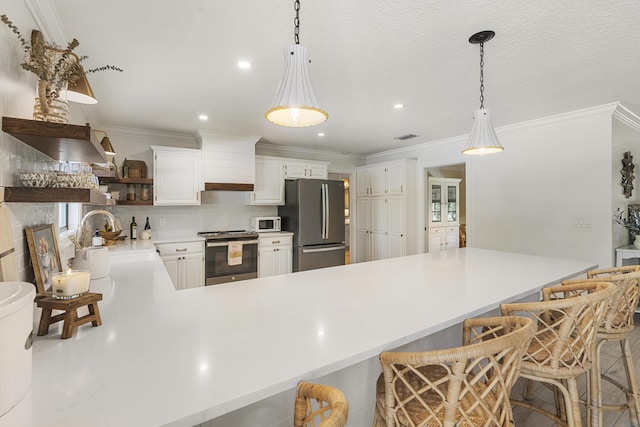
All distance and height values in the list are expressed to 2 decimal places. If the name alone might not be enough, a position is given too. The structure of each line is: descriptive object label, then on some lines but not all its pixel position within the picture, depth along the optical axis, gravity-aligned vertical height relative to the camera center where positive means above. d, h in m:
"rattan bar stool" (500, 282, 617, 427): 1.19 -0.56
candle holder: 1.02 -0.24
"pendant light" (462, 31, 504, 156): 2.05 +0.53
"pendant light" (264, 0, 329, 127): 1.28 +0.55
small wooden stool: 0.99 -0.32
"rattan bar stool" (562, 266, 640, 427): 1.44 -0.60
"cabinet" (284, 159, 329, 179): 4.84 +0.74
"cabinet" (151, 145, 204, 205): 3.90 +0.51
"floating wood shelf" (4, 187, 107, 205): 1.12 +0.08
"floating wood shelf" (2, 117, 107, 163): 1.09 +0.30
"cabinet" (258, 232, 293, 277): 4.36 -0.58
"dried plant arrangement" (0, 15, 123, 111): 1.22 +0.62
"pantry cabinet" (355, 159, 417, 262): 5.00 +0.05
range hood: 4.13 +0.77
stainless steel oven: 3.95 -0.58
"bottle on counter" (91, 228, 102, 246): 2.43 -0.21
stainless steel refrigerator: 4.50 -0.11
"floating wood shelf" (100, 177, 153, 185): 3.66 +0.43
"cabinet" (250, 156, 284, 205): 4.61 +0.50
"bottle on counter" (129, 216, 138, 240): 3.89 -0.20
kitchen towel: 4.04 -0.53
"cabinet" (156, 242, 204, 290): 3.76 -0.59
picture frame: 1.28 -0.17
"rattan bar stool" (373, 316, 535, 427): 0.82 -0.51
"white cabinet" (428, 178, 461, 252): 5.38 -0.01
